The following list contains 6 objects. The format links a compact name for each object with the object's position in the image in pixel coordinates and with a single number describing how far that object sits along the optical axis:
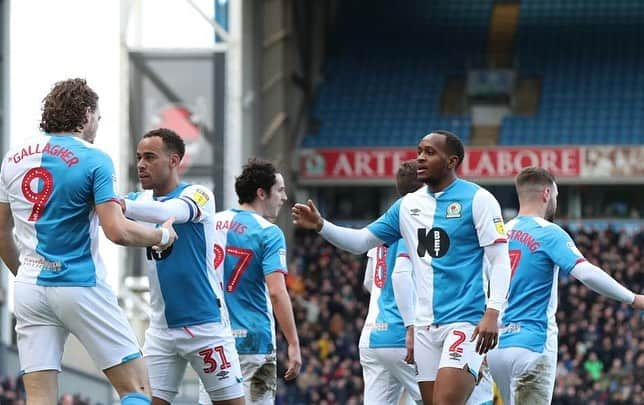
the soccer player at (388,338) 17.73
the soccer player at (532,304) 16.92
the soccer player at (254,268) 16.55
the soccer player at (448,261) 14.71
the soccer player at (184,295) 14.96
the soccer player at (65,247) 12.80
